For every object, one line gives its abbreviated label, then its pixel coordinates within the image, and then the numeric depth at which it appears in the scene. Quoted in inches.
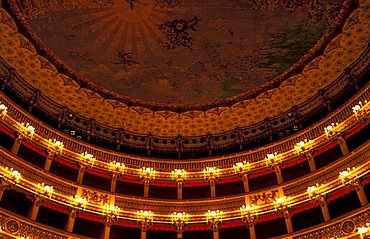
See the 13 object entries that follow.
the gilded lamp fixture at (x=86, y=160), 909.8
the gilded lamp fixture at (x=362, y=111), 797.9
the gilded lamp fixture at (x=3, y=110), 798.6
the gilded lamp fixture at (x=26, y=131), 841.5
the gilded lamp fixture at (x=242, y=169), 936.3
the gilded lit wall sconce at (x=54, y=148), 880.3
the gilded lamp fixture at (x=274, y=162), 913.5
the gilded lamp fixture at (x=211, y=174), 946.1
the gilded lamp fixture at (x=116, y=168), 935.0
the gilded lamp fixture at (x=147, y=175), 944.0
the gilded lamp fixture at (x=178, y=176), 950.4
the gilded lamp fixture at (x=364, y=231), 629.9
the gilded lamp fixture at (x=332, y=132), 851.4
